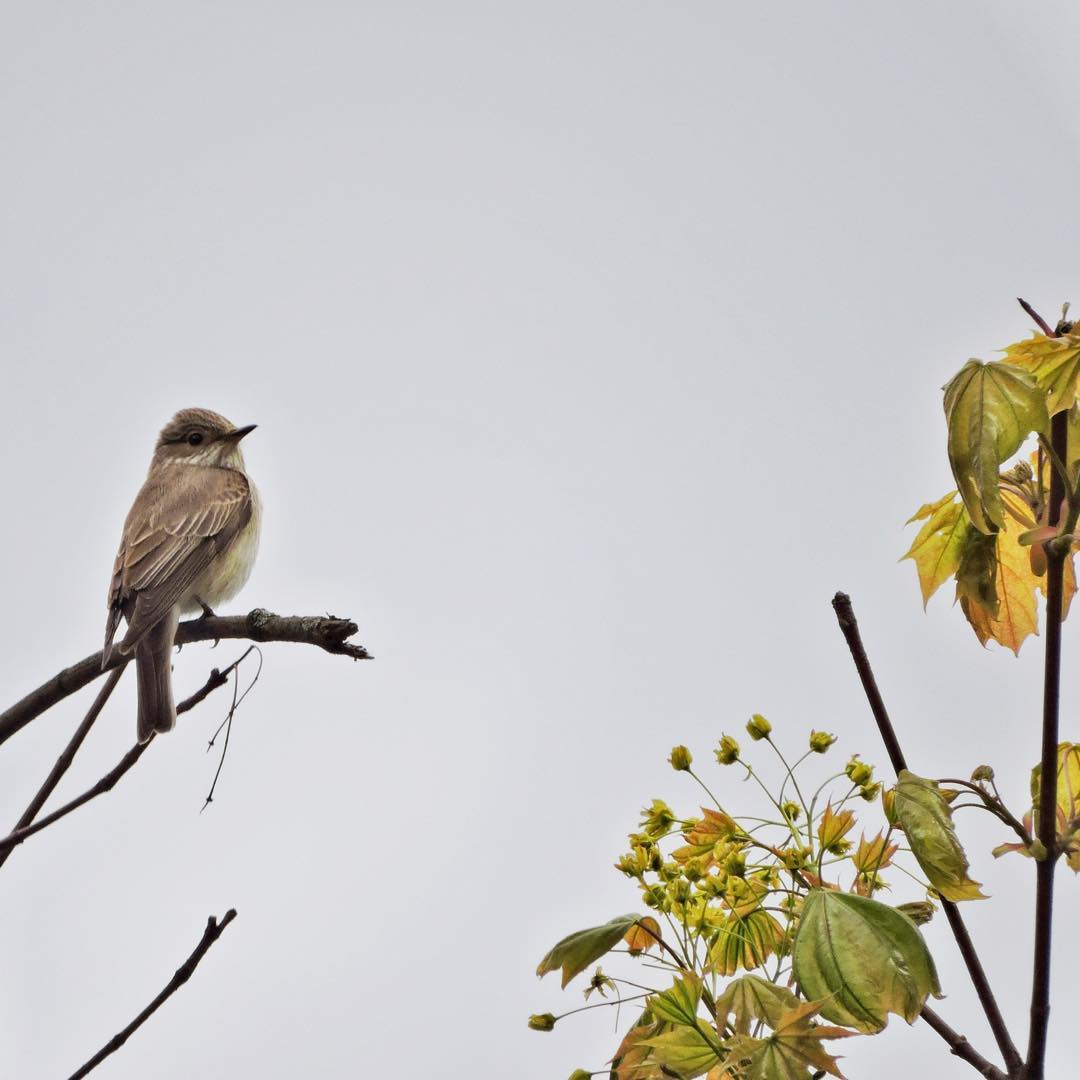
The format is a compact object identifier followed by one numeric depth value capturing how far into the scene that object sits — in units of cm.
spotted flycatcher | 920
